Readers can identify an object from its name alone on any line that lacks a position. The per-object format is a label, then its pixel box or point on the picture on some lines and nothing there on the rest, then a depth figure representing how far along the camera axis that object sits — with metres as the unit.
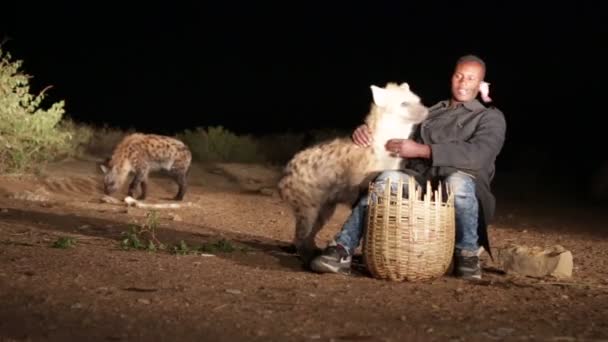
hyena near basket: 5.64
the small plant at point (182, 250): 6.05
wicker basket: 5.11
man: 5.41
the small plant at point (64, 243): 5.98
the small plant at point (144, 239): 6.17
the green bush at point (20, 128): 10.74
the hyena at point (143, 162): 10.08
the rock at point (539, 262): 5.82
